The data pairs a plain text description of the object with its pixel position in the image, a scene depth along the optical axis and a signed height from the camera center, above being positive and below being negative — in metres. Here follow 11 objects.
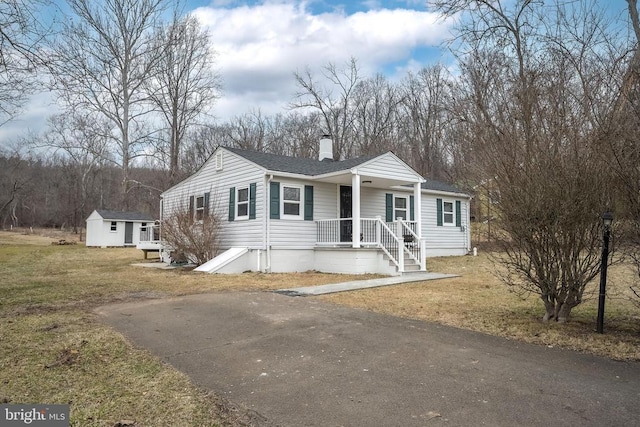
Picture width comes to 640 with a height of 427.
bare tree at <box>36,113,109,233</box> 27.55 +6.37
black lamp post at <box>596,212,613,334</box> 4.86 -0.41
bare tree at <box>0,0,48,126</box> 6.84 +3.07
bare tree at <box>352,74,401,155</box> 32.41 +9.03
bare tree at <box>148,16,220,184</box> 29.75 +10.13
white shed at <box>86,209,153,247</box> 32.34 +0.08
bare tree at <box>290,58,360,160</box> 32.06 +9.85
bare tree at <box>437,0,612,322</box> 5.06 +0.67
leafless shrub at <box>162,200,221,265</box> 14.61 -0.22
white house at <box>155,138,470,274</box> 13.27 +0.52
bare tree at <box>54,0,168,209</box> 25.77 +10.48
